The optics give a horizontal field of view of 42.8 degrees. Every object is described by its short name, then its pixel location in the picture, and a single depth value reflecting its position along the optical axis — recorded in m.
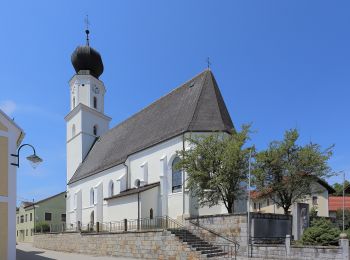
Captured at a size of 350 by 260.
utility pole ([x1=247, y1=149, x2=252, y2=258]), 20.75
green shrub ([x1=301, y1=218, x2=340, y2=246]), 18.27
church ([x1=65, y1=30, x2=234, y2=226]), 31.19
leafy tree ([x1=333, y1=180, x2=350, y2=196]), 60.38
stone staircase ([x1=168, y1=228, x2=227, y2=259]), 21.34
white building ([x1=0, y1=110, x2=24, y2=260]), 14.70
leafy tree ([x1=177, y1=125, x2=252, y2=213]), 23.86
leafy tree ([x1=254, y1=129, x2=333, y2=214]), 24.20
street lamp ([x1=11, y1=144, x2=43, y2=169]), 14.91
